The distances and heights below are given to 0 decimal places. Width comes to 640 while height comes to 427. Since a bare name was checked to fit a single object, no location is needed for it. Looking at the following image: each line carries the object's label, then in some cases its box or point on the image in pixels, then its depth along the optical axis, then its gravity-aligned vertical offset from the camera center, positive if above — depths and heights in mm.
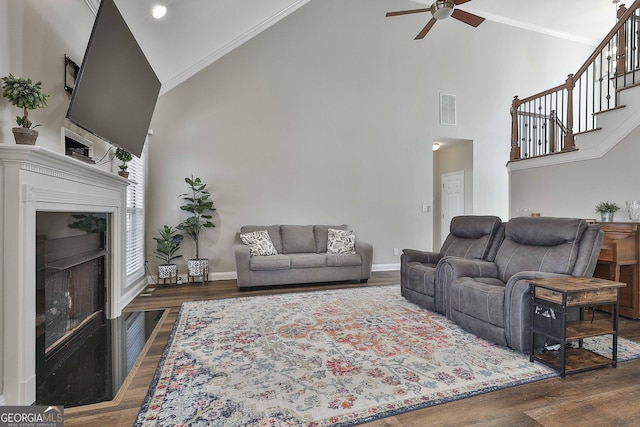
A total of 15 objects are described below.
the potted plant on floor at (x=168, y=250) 4711 -562
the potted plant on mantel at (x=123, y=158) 3398 +586
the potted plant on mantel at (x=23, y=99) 1719 +627
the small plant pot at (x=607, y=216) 3779 -45
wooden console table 3236 -486
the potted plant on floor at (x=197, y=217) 4781 -74
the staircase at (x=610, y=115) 3816 +1247
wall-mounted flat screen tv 2188 +1025
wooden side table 2131 -727
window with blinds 4176 -126
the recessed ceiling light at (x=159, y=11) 3328 +2129
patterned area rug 1739 -1071
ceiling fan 3180 +2095
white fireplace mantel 1725 -231
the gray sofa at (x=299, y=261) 4496 -707
